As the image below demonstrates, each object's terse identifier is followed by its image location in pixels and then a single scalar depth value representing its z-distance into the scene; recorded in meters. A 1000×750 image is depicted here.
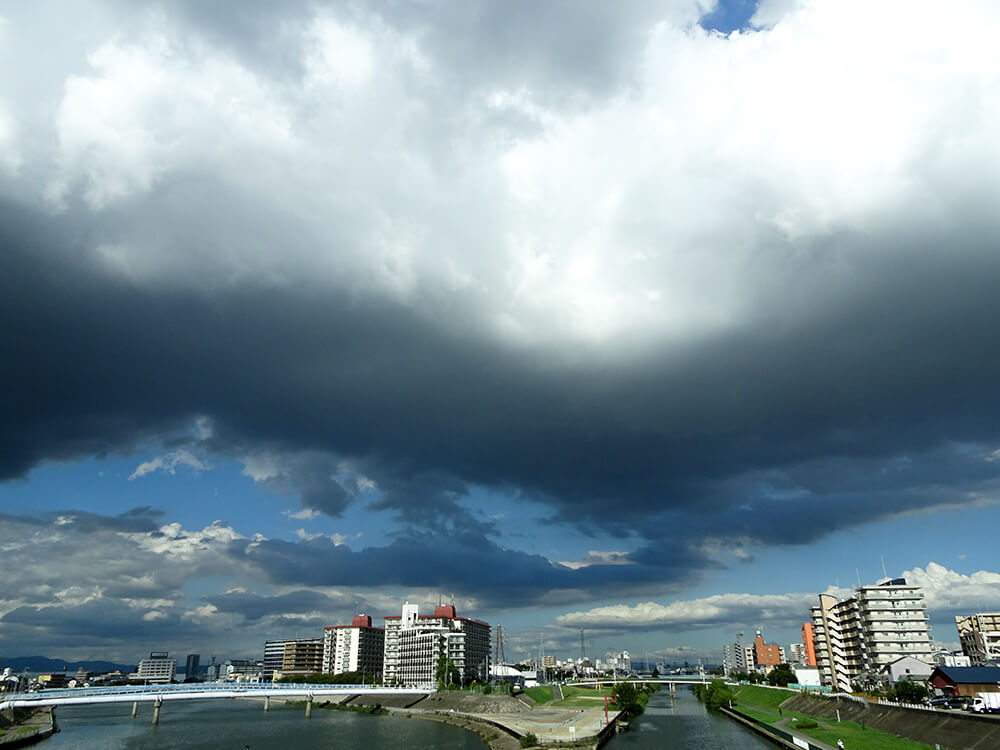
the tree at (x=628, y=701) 141.25
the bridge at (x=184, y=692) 117.94
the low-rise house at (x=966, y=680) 93.06
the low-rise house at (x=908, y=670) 118.56
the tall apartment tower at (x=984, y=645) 182.88
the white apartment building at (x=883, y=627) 134.38
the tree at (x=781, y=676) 179.75
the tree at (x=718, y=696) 162.25
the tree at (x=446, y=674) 178.16
